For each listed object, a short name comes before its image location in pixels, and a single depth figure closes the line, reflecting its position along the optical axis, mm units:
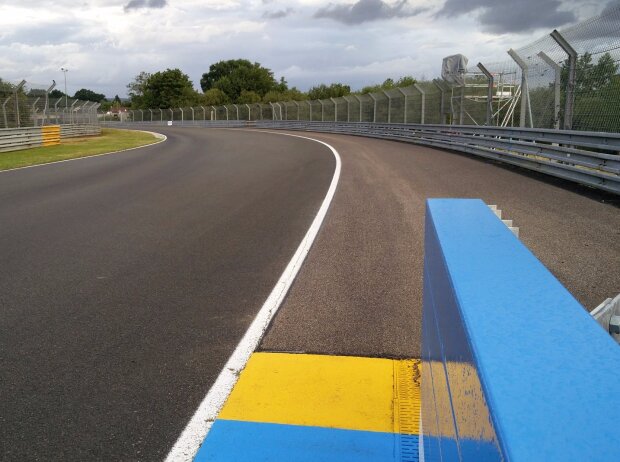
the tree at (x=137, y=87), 138775
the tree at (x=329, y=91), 74662
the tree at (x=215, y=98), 106938
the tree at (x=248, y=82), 116562
